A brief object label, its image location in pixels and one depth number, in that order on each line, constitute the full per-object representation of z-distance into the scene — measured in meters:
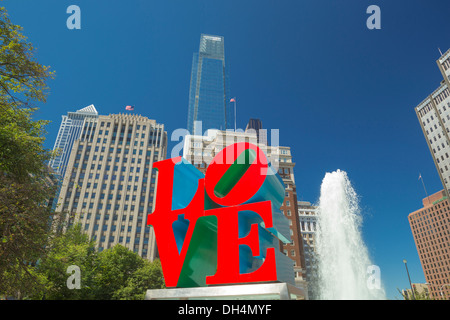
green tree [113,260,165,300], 33.72
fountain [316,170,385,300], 33.44
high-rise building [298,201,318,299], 111.88
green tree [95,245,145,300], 34.38
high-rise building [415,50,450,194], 89.06
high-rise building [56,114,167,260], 78.44
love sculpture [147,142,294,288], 12.56
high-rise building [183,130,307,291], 67.31
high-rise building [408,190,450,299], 130.12
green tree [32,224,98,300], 25.83
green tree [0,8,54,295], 12.07
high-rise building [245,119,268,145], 126.04
